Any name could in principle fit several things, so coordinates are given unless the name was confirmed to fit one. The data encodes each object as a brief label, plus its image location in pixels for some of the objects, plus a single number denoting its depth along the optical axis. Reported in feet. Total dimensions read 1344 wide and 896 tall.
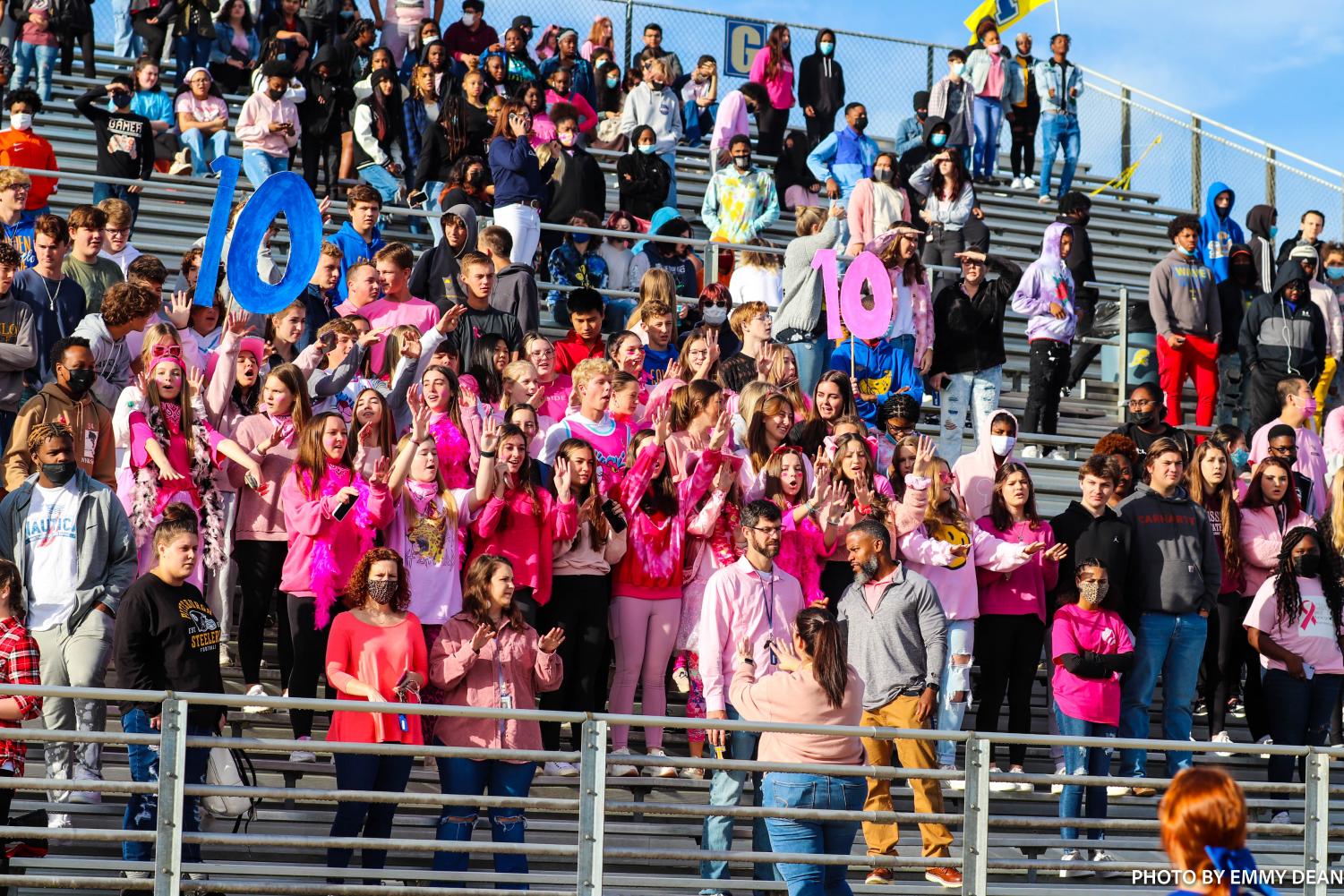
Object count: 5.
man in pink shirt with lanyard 57.67
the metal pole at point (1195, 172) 135.95
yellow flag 144.56
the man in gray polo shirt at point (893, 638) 59.16
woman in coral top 51.65
